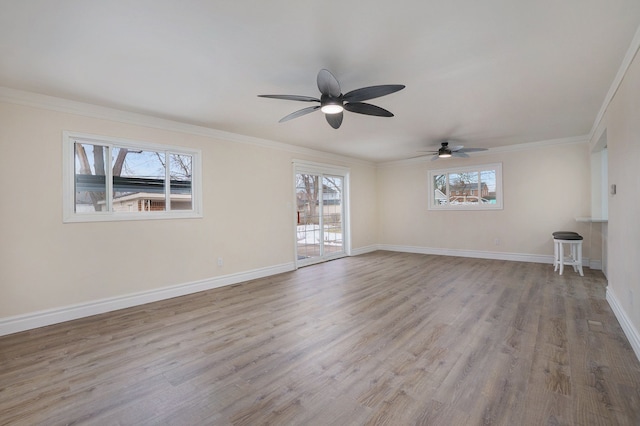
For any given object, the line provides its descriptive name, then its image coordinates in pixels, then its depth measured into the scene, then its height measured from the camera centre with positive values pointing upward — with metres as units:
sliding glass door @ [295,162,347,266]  6.04 -0.11
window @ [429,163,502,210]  6.34 +0.49
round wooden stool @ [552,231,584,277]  4.80 -0.75
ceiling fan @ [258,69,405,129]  2.40 +1.03
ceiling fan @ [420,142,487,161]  5.36 +1.10
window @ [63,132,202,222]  3.38 +0.44
